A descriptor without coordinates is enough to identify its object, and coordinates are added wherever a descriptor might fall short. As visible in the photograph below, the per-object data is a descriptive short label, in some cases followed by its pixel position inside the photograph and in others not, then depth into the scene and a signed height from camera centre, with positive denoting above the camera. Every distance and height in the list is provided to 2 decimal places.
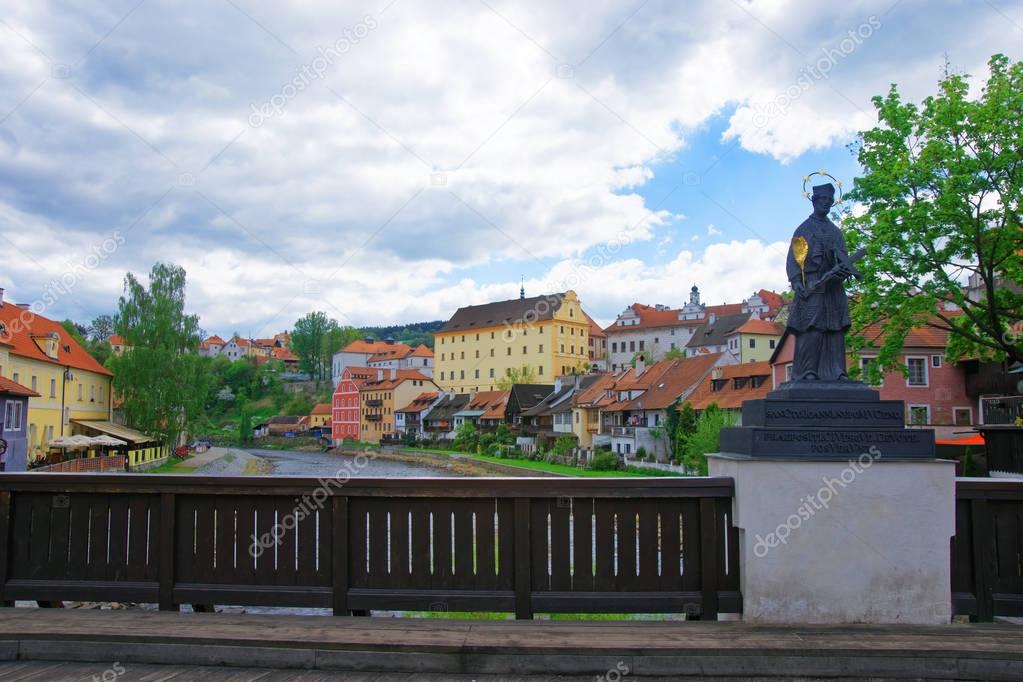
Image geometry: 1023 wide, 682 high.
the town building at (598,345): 136.31 +12.32
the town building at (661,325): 122.12 +13.88
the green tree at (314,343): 163.25 +14.65
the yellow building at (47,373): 43.44 +2.57
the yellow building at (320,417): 131.62 -0.84
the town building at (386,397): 113.44 +2.15
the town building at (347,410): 119.71 +0.30
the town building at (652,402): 58.53 +0.70
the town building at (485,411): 92.74 +0.03
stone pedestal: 5.93 -1.03
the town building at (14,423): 36.16 -0.47
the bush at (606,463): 57.72 -3.93
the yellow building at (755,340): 75.88 +6.90
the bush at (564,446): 69.83 -3.24
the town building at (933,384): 42.94 +1.38
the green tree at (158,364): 54.53 +3.48
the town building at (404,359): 152.25 +10.48
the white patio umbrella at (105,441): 45.31 -1.63
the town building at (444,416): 102.56 -0.62
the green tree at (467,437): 88.81 -3.07
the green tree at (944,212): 23.77 +6.19
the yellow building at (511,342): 123.69 +11.68
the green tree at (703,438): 45.16 -1.69
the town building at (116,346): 55.72 +5.88
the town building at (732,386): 51.78 +1.69
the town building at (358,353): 157.62 +12.06
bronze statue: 6.46 +0.89
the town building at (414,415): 108.69 -0.49
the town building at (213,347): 191.75 +16.60
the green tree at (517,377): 111.53 +4.96
